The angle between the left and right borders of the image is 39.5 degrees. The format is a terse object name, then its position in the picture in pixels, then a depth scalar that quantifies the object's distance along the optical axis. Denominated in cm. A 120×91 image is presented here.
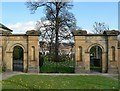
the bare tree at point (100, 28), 3721
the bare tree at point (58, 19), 2639
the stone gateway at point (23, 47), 1614
